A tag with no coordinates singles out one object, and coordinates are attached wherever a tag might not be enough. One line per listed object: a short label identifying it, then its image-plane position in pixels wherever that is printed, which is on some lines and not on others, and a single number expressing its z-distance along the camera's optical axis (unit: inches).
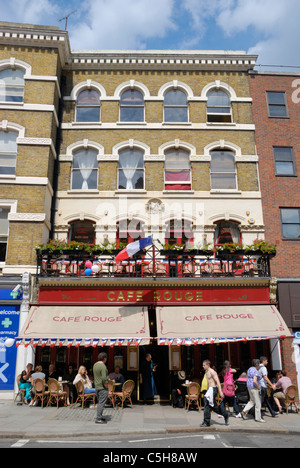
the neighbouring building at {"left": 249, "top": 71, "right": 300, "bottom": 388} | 610.2
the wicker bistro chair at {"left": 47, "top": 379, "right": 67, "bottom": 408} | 492.7
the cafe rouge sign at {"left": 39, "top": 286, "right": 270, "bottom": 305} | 572.1
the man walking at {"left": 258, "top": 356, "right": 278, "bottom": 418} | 467.2
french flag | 536.7
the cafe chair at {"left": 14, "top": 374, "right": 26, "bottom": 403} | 515.8
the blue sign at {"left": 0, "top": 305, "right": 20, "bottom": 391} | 550.3
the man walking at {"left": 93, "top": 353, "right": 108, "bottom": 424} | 405.7
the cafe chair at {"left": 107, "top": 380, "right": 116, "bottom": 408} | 497.7
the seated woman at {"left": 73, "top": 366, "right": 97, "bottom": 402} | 497.0
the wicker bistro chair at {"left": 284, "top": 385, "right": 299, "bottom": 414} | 481.1
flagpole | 565.0
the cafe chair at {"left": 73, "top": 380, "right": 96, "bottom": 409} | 491.3
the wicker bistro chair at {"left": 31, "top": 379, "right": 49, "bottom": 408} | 494.0
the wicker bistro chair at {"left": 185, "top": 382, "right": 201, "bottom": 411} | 489.1
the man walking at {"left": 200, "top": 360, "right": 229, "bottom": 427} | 389.7
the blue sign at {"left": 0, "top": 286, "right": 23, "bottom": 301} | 572.1
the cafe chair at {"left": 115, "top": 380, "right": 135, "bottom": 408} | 494.6
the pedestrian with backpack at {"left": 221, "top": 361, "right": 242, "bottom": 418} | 454.9
